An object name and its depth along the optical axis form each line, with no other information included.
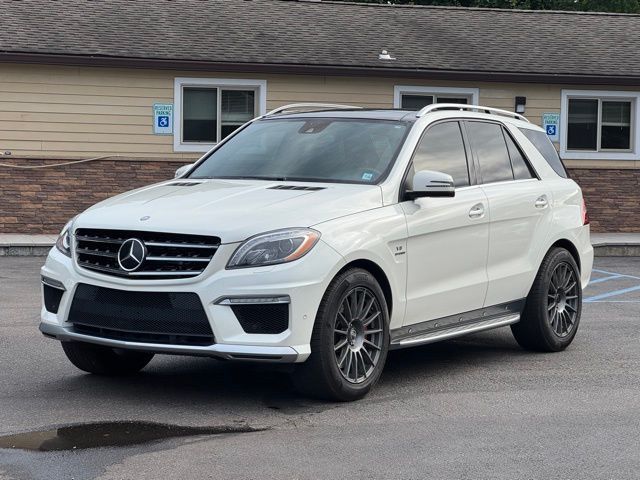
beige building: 20.05
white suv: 6.46
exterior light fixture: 21.92
